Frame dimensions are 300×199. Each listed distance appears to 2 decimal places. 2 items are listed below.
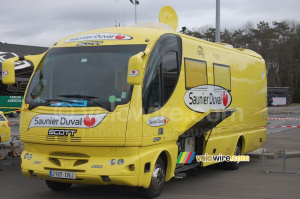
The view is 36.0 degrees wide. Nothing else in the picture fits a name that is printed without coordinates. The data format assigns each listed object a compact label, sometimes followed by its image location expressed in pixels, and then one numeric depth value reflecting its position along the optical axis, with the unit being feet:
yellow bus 25.50
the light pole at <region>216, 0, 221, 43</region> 57.82
